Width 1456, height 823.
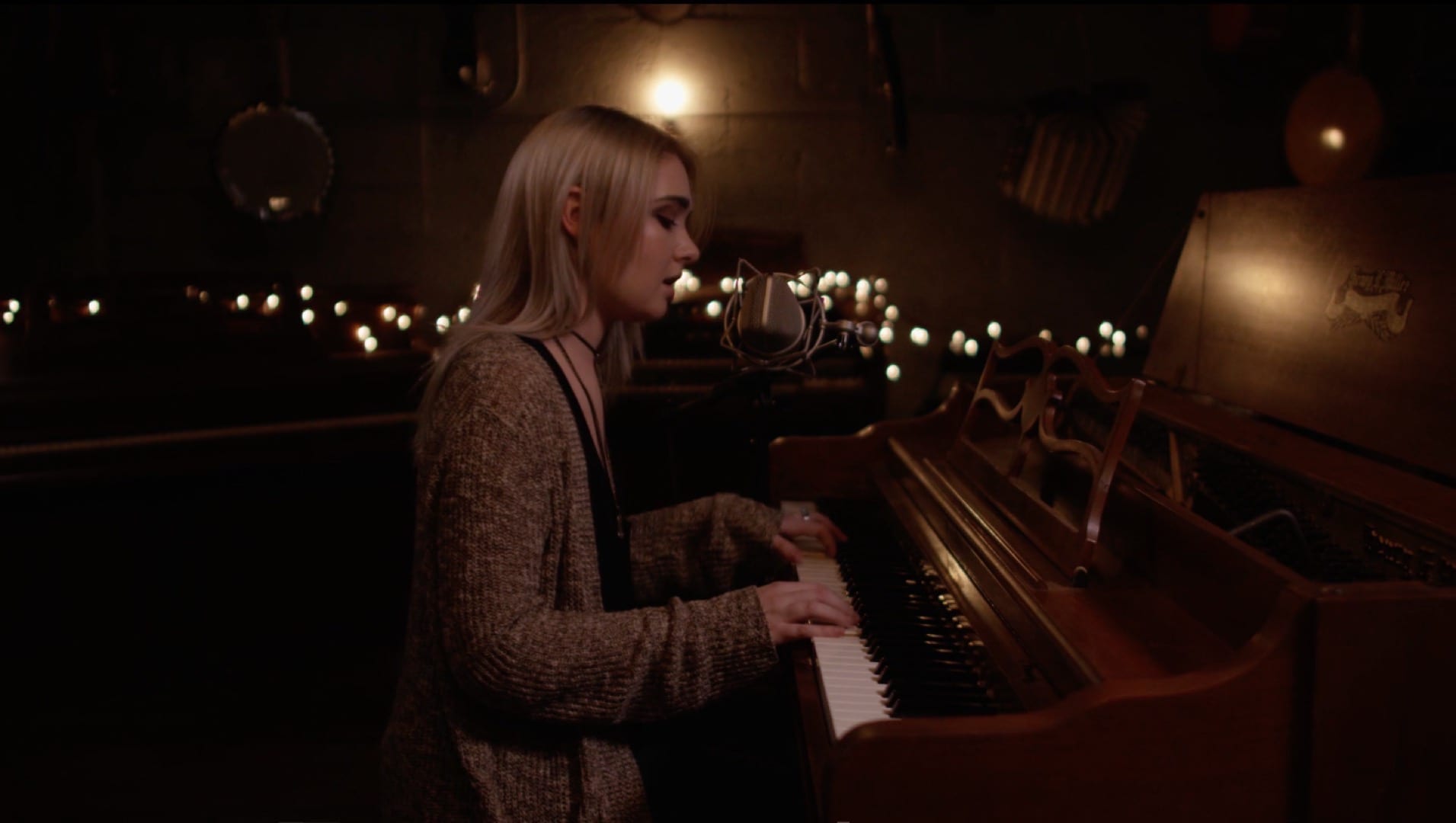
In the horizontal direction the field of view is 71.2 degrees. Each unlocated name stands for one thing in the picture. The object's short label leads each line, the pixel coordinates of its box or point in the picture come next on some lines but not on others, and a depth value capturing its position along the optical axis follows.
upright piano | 1.06
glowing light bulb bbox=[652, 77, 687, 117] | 4.49
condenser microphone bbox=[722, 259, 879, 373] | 1.79
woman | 1.39
